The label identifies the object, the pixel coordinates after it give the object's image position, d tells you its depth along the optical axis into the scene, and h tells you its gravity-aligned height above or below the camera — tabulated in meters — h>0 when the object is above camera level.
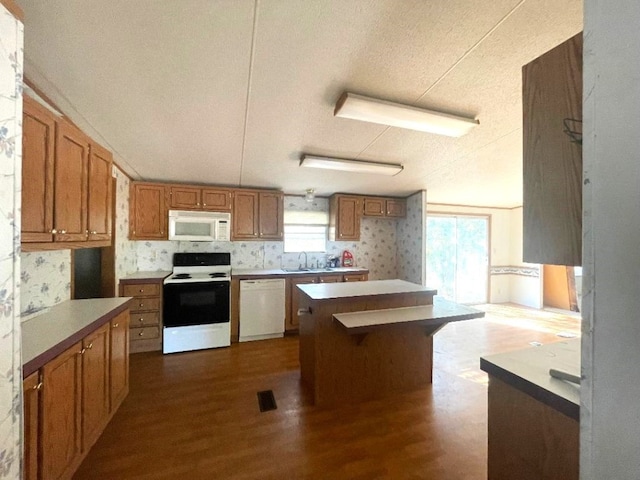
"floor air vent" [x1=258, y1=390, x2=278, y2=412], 2.08 -1.43
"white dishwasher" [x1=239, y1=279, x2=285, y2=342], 3.51 -1.01
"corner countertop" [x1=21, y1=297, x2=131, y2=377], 1.18 -0.55
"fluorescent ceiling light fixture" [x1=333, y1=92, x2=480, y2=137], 1.58 +0.88
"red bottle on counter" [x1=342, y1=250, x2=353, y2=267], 4.59 -0.35
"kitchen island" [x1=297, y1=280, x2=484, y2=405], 2.11 -0.92
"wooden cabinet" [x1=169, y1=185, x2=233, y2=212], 3.51 +0.60
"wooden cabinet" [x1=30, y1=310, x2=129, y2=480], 1.15 -0.95
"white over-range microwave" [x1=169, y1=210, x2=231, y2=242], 3.46 +0.19
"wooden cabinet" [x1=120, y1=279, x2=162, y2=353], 3.04 -0.94
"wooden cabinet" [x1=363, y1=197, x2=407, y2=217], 4.54 +0.63
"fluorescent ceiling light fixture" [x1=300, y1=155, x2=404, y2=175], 2.59 +0.84
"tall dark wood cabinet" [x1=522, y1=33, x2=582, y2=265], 0.69 +0.25
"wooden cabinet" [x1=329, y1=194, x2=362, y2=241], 4.35 +0.42
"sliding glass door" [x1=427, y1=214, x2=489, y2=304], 5.42 -0.34
